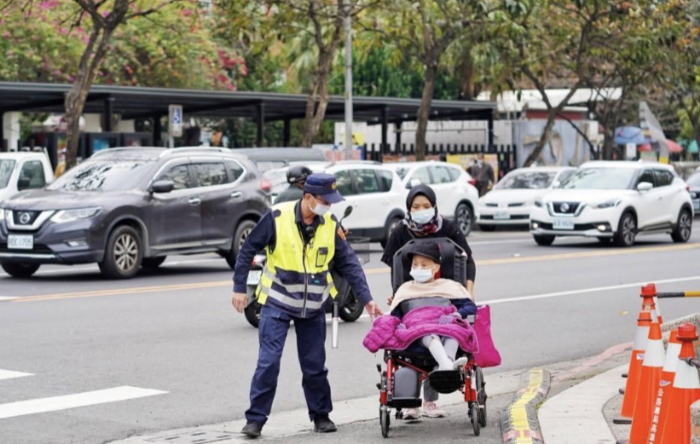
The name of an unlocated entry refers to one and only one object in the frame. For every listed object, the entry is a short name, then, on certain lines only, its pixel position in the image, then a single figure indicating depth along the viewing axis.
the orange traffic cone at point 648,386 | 7.81
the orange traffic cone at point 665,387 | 6.85
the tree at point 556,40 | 36.56
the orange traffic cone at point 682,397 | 6.68
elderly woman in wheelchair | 8.45
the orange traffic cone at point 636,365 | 8.81
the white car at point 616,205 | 27.61
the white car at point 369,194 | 25.45
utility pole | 35.72
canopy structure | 34.03
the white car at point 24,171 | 25.16
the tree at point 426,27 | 33.56
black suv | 19.30
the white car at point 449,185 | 30.20
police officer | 8.73
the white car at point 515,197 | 33.69
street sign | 33.53
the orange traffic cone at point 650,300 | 8.71
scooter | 14.00
